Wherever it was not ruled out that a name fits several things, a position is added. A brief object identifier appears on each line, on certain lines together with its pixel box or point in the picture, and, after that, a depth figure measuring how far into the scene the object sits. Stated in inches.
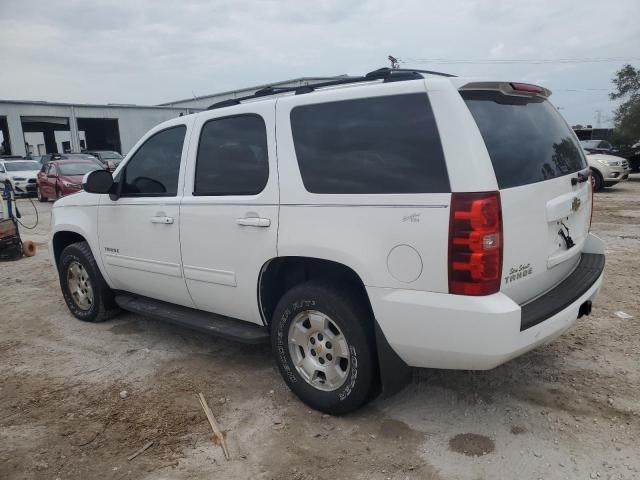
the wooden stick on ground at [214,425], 116.0
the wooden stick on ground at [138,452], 114.9
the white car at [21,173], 807.1
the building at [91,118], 1384.1
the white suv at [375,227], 100.2
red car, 655.1
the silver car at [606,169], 584.7
